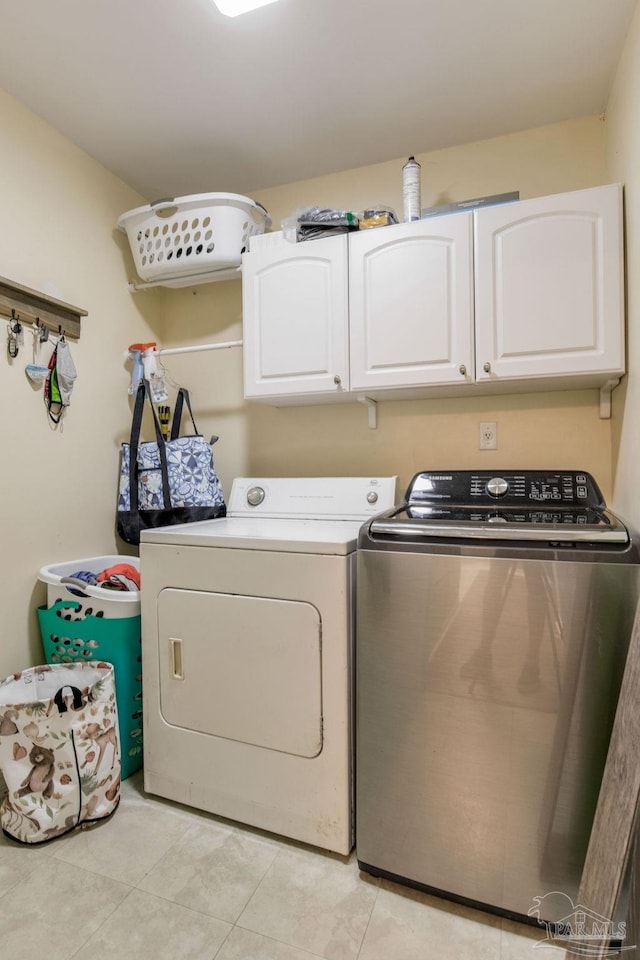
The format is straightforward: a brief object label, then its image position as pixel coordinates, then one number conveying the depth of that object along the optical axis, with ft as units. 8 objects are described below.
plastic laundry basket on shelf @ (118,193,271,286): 6.64
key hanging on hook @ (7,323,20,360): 5.77
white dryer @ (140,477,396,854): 4.56
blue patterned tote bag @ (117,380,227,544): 6.93
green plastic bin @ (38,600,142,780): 5.73
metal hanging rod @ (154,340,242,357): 7.10
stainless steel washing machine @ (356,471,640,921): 3.69
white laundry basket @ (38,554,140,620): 5.64
